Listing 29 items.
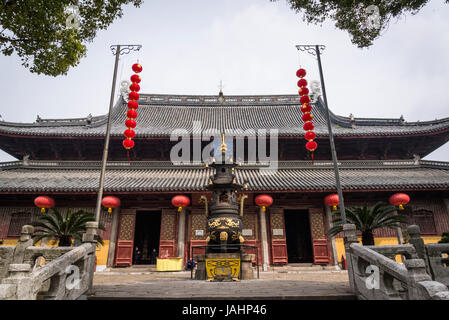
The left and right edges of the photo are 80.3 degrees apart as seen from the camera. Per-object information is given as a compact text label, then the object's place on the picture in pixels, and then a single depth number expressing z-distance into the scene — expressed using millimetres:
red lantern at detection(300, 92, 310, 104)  10874
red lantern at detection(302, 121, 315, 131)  10816
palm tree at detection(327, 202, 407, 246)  7773
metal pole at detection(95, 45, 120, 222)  6889
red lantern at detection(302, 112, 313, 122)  11086
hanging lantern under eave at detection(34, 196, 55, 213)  11586
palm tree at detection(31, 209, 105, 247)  7916
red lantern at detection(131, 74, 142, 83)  10938
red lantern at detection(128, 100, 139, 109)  11108
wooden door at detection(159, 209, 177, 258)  12308
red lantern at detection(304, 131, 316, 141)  10734
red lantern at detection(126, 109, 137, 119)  10875
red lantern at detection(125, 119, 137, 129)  10883
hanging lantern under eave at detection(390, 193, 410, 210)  11594
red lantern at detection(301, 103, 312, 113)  10950
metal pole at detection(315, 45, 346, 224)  7021
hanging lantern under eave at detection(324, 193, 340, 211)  11695
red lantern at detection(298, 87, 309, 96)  10824
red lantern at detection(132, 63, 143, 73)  11000
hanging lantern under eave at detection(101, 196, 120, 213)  11580
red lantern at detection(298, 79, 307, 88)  10892
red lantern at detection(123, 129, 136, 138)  10522
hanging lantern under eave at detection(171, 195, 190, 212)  11680
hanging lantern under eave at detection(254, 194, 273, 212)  11789
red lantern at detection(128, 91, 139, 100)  11023
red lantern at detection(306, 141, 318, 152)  10336
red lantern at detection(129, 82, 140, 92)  11023
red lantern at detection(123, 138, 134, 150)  10381
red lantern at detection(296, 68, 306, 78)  10891
